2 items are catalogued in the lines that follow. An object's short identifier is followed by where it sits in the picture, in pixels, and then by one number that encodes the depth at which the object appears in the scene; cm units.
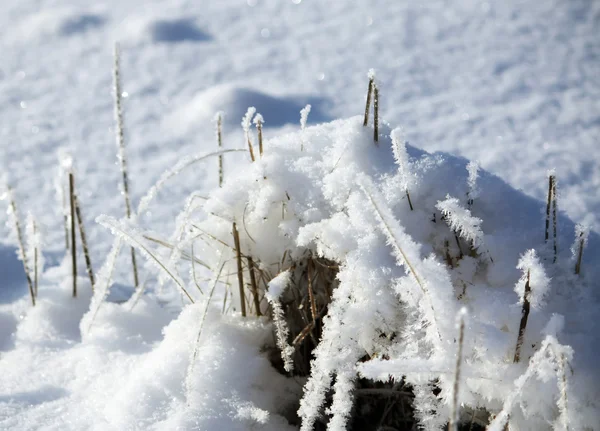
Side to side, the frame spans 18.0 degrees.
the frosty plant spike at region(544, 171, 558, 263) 171
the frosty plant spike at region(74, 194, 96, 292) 188
